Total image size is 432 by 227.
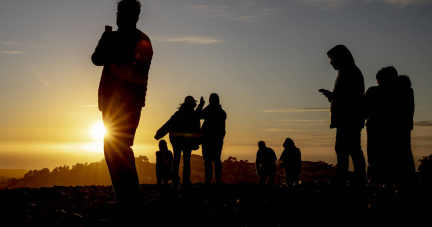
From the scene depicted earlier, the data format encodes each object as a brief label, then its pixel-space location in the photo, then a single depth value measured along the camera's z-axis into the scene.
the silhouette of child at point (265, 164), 16.08
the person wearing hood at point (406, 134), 9.78
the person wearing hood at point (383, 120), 9.86
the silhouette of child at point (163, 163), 16.38
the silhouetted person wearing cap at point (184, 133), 10.79
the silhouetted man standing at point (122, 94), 5.33
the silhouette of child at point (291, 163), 15.74
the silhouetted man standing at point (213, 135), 11.75
